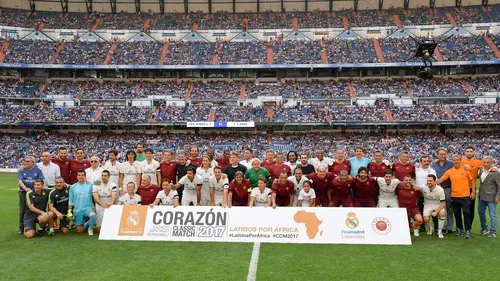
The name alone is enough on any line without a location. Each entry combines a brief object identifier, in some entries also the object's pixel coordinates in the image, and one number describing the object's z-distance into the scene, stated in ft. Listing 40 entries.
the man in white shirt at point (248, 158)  39.47
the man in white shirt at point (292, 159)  37.79
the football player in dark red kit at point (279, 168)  36.70
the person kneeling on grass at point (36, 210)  33.04
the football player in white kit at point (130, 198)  34.09
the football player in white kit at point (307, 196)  33.22
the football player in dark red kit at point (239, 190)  33.60
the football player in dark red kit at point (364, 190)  33.42
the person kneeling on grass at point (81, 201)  34.14
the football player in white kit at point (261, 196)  33.17
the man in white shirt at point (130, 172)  37.52
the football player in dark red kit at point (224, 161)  40.37
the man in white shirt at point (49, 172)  35.94
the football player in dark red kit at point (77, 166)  38.06
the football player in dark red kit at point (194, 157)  38.95
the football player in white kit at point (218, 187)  34.45
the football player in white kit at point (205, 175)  36.07
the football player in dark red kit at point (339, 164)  36.47
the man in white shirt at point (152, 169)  38.04
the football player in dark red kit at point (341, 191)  33.46
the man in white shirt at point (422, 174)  33.88
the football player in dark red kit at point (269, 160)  37.83
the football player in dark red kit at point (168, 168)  38.50
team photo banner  30.53
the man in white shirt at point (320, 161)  37.96
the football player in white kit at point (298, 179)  34.17
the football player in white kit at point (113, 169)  37.86
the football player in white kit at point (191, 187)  35.24
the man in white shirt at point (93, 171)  36.09
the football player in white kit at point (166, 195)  33.94
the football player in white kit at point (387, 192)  33.58
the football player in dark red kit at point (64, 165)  38.19
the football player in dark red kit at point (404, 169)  35.17
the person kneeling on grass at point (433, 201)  32.07
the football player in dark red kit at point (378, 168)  35.78
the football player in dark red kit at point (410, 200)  32.78
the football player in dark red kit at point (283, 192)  33.09
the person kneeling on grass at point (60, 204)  33.60
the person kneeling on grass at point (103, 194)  34.09
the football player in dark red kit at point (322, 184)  34.40
